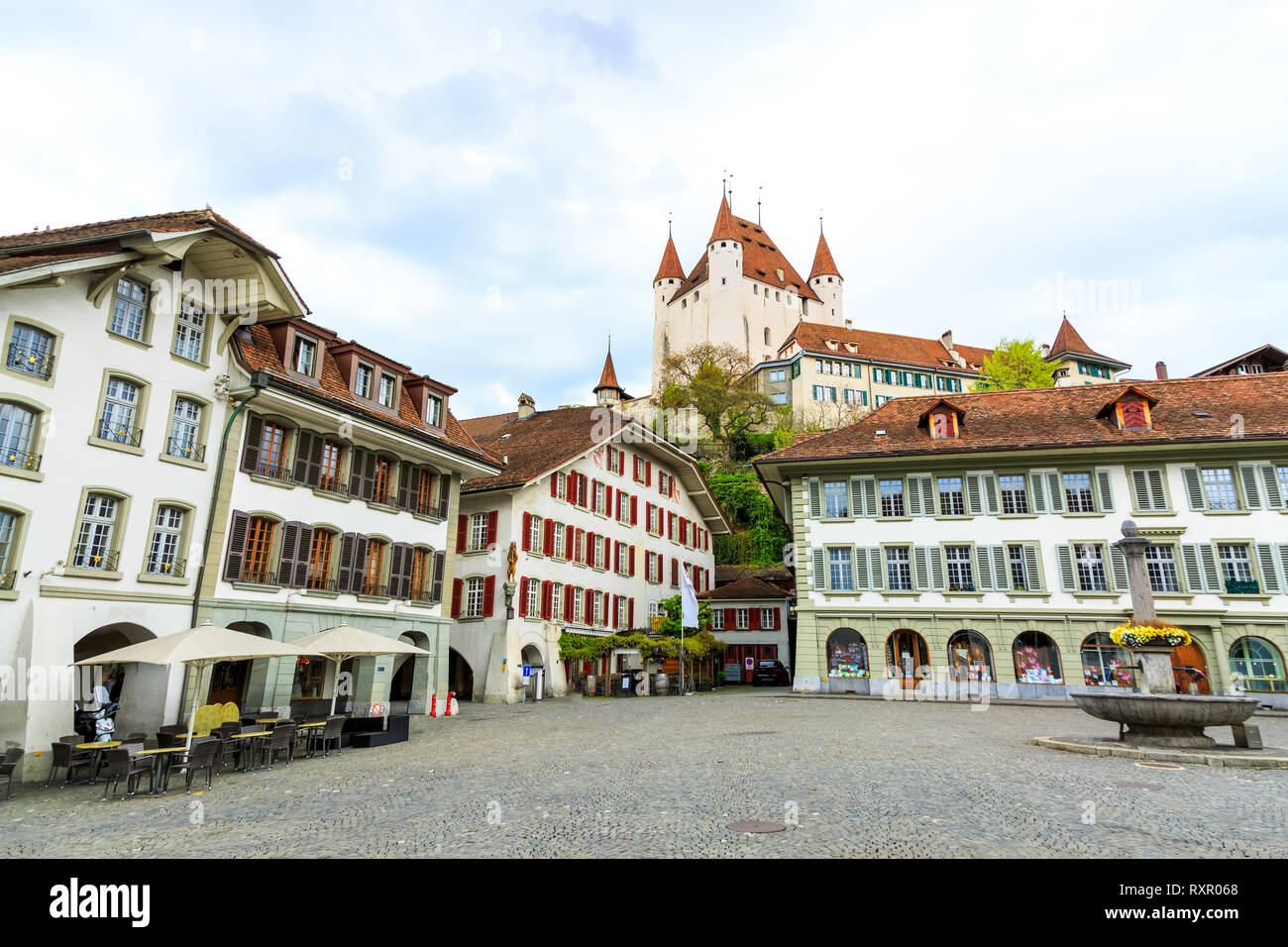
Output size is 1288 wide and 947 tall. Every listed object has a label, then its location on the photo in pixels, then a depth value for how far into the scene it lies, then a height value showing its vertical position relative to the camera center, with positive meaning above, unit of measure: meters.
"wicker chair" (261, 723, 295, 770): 13.85 -1.82
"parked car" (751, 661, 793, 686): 40.22 -1.41
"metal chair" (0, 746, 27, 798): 11.30 -1.86
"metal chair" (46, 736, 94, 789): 12.02 -1.85
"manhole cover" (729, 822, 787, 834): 7.75 -1.83
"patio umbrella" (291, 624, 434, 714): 16.17 -0.03
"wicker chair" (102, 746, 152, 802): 11.19 -1.86
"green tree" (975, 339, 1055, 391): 49.12 +18.24
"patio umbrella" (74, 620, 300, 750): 12.56 -0.14
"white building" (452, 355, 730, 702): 28.58 +4.57
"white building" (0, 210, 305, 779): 14.08 +4.28
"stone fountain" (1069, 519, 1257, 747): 13.36 -1.01
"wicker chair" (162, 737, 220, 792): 11.70 -1.78
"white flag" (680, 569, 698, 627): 31.11 +1.68
